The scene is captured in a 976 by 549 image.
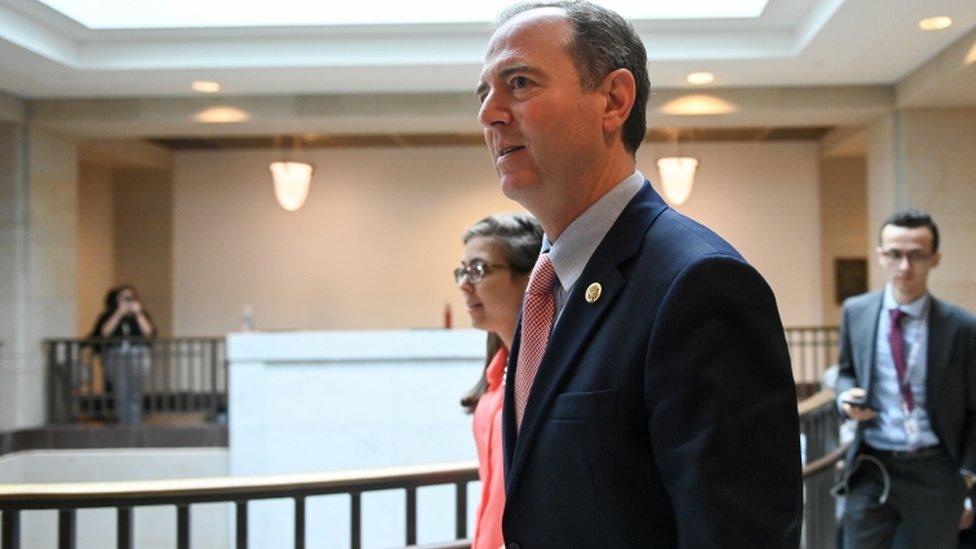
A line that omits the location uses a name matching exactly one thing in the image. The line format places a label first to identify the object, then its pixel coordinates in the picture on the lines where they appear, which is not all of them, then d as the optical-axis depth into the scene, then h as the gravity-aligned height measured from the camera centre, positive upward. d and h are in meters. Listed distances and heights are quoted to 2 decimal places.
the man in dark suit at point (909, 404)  3.29 -0.40
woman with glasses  2.35 +0.06
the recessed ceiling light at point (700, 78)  8.48 +2.17
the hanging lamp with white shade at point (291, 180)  9.58 +1.37
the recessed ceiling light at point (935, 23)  6.69 +2.10
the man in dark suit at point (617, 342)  1.00 -0.05
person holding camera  9.82 -0.40
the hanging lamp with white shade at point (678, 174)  9.28 +1.34
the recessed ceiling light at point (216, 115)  9.38 +2.03
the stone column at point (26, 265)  9.53 +0.51
